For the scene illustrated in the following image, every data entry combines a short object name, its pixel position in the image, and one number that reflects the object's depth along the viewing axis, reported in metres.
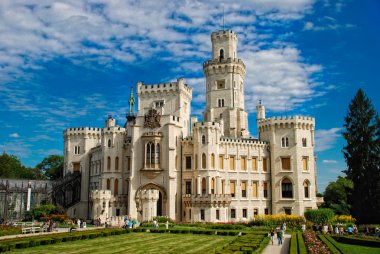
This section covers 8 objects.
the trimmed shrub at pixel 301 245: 26.14
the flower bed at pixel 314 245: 25.30
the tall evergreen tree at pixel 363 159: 49.19
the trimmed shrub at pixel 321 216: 52.53
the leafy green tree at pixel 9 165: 91.25
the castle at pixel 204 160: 56.09
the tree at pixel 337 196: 61.97
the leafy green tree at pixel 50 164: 101.12
